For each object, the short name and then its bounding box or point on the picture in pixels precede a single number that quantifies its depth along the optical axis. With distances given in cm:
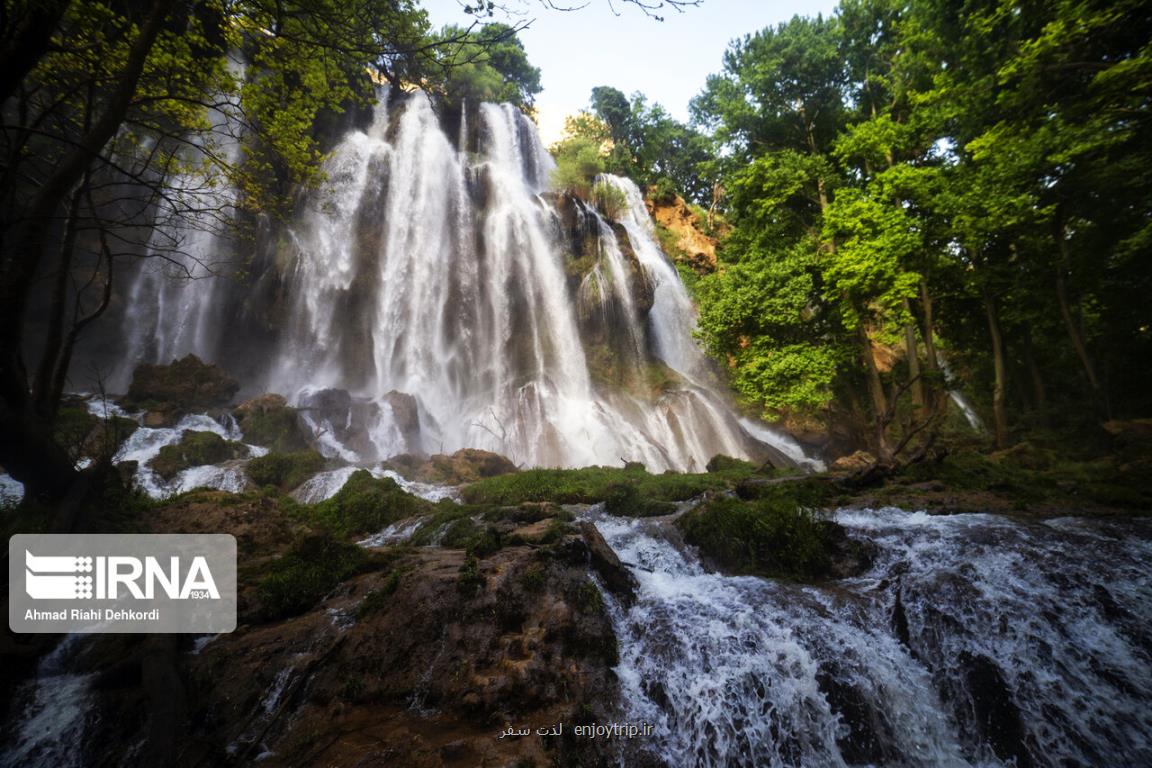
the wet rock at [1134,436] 855
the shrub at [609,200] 2773
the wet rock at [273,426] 1530
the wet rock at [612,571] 519
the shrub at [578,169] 2742
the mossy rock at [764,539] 588
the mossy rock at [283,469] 1231
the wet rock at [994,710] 356
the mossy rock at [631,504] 920
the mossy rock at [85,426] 1132
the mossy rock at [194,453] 1201
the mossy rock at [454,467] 1436
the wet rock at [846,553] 569
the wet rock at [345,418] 1733
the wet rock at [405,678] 319
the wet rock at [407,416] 1842
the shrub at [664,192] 3131
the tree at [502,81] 3247
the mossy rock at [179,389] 1573
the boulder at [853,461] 1201
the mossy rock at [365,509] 917
